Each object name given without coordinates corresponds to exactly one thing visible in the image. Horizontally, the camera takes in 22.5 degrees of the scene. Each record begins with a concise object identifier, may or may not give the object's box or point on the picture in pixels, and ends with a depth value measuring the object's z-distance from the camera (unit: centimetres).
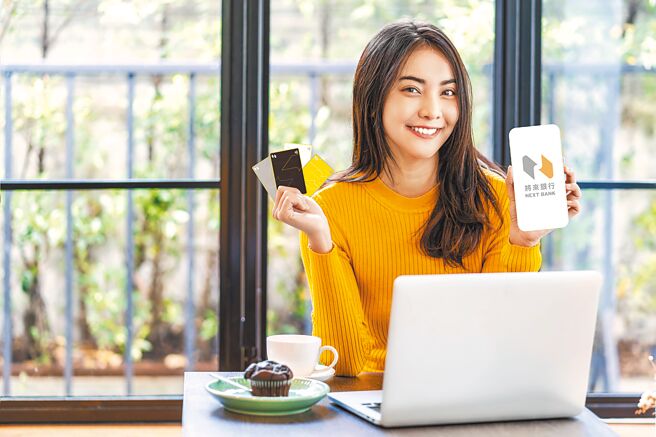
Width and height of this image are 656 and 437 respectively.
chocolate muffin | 242
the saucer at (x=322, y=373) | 263
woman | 300
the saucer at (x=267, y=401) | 239
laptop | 231
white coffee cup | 260
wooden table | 232
